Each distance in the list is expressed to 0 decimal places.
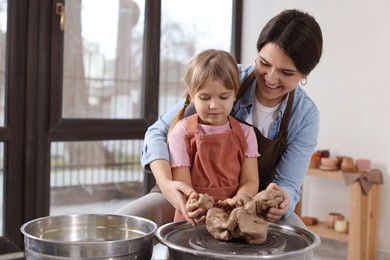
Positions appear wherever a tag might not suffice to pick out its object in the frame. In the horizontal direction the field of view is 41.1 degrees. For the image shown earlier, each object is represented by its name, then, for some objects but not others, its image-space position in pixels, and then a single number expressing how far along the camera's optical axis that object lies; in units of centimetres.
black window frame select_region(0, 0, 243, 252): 254
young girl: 147
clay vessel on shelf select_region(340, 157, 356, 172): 290
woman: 150
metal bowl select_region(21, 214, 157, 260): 103
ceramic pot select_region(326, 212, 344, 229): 301
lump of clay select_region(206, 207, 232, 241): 114
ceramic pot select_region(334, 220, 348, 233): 294
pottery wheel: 102
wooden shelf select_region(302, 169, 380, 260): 281
